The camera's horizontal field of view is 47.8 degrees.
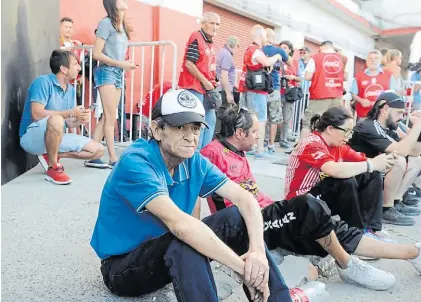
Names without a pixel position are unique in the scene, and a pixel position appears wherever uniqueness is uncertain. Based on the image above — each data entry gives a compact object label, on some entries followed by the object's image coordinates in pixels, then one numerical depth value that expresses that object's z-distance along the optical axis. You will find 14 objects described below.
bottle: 2.17
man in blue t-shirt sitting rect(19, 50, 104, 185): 3.89
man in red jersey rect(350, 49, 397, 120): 6.02
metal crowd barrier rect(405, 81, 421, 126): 7.15
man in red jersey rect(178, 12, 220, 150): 4.68
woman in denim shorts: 4.26
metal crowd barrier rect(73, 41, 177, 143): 5.13
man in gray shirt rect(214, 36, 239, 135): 5.94
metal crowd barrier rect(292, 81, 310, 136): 9.00
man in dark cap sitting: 3.90
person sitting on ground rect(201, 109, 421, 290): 2.25
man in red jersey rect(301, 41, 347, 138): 6.29
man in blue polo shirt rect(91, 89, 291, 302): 1.80
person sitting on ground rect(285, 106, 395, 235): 3.09
